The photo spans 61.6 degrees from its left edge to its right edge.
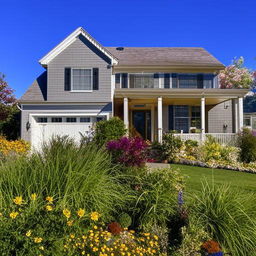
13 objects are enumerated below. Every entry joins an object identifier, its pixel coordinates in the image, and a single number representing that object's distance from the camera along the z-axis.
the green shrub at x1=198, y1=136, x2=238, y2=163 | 10.30
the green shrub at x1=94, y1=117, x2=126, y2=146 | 10.66
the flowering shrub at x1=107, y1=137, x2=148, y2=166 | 4.92
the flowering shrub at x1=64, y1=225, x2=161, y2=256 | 2.45
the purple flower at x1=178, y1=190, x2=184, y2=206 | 3.20
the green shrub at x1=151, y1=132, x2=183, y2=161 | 10.45
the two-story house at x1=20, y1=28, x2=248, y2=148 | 12.74
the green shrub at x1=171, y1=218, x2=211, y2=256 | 2.62
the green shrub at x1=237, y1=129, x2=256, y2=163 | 10.07
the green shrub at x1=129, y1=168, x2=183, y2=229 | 3.20
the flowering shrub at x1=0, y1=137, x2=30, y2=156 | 7.84
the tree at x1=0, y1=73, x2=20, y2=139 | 14.73
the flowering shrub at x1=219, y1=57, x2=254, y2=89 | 29.44
